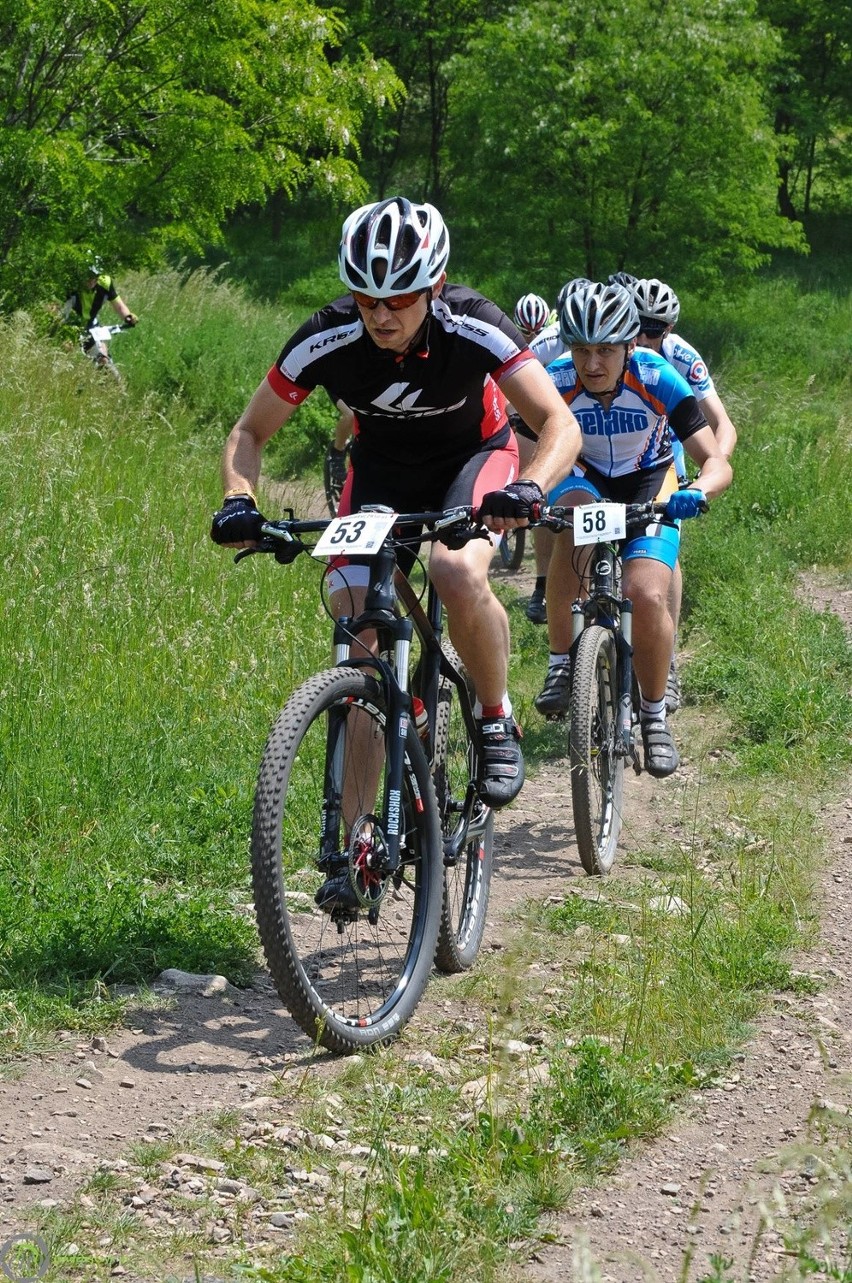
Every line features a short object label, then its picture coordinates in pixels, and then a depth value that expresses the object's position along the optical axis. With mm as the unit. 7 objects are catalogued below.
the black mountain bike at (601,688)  6105
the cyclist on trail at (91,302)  12219
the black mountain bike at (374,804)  3977
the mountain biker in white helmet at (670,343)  8031
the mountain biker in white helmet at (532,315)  11898
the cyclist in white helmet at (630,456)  6633
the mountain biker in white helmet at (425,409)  4398
